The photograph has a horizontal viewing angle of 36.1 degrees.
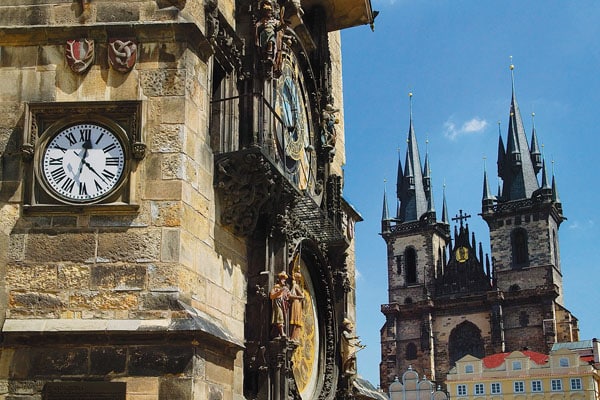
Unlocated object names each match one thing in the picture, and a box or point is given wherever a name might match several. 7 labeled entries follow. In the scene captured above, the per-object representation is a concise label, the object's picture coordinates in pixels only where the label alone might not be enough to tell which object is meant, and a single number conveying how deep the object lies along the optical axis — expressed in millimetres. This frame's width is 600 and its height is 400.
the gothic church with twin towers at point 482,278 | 80375
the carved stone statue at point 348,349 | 10852
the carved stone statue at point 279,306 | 8688
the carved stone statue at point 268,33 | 9250
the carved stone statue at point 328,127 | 11617
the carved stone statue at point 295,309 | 8922
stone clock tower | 7105
